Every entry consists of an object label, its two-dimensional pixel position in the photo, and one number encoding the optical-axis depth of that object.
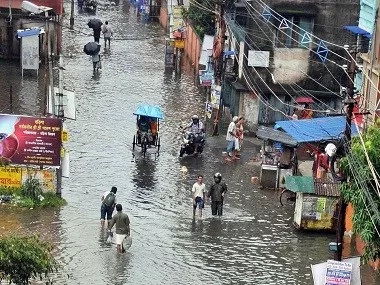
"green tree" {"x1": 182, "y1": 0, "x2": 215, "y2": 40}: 49.84
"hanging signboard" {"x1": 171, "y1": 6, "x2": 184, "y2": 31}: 52.00
